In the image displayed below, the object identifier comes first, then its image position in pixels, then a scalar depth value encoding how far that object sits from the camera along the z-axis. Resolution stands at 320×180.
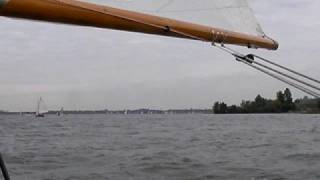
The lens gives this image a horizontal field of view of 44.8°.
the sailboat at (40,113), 78.51
